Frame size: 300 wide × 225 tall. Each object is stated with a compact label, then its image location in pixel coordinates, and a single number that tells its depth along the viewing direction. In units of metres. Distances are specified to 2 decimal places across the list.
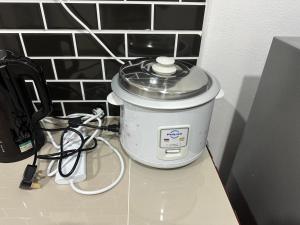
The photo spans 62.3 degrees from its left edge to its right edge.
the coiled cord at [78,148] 0.55
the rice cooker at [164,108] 0.48
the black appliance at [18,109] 0.50
